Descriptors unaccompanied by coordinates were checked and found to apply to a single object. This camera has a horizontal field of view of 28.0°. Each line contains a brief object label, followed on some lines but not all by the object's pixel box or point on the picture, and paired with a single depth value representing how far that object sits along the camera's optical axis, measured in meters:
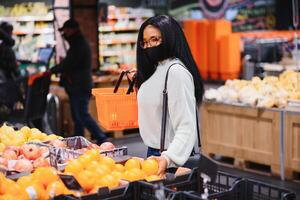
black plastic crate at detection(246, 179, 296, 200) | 2.72
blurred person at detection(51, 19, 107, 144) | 8.56
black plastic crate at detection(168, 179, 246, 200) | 2.59
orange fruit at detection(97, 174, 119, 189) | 2.84
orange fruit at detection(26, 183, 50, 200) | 2.74
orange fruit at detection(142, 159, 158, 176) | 3.17
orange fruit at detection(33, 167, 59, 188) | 2.90
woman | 3.40
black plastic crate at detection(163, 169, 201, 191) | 2.91
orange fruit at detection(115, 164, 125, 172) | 3.21
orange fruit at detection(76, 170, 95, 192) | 2.86
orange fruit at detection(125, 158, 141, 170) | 3.23
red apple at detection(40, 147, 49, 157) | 3.51
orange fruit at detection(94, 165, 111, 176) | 2.99
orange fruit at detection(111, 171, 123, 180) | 2.98
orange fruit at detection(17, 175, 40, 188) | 2.85
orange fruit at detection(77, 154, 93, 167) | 3.15
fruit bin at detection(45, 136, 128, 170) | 3.43
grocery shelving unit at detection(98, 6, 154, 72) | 12.80
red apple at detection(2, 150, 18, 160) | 3.49
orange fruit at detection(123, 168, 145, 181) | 3.02
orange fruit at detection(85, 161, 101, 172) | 3.05
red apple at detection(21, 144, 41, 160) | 3.52
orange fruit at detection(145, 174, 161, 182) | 2.98
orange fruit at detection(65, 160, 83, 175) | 3.08
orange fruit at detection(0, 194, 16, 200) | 2.69
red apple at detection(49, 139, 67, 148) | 3.79
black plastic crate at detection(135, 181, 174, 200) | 2.69
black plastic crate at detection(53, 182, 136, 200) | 2.63
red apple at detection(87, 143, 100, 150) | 3.81
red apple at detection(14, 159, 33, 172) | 3.31
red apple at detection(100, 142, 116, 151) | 3.69
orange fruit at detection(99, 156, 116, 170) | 3.23
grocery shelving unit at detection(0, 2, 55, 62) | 11.24
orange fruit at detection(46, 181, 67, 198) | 2.75
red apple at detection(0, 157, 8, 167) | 3.40
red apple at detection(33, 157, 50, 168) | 3.37
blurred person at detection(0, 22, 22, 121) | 8.88
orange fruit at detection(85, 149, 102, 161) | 3.28
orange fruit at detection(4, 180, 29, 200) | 2.73
